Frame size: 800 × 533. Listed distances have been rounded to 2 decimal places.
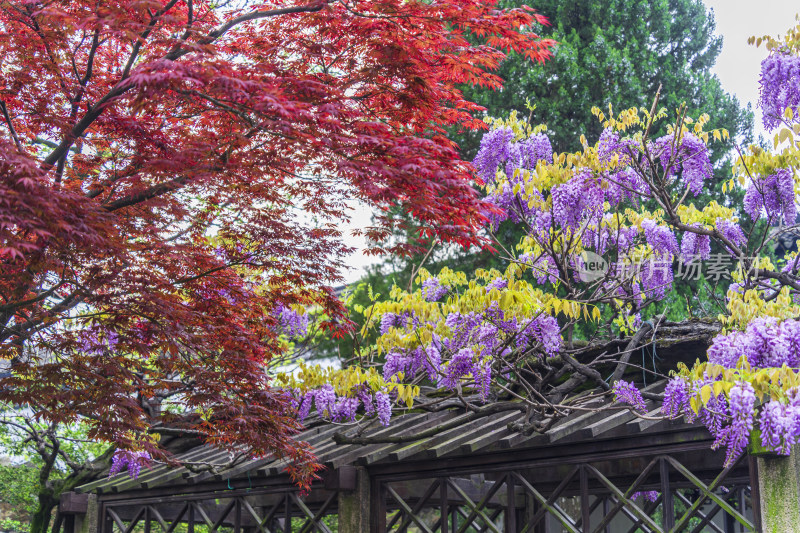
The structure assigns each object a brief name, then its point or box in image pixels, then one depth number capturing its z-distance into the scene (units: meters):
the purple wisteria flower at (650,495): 8.87
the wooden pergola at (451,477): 4.88
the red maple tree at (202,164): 4.14
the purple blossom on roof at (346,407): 6.39
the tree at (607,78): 12.86
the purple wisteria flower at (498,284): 5.67
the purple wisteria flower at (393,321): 6.41
